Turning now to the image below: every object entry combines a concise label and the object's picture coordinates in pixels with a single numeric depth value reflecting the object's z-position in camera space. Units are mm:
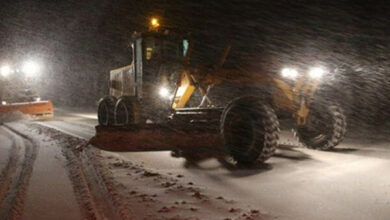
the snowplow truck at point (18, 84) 22469
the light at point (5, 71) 22802
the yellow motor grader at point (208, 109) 7395
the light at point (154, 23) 12048
